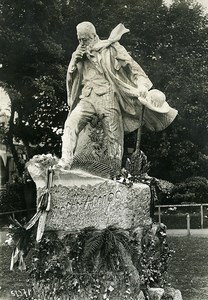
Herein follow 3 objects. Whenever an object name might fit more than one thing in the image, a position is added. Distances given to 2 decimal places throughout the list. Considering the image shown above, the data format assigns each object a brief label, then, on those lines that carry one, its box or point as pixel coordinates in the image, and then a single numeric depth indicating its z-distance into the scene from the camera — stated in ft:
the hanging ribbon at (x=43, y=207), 19.69
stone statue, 22.65
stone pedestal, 20.22
